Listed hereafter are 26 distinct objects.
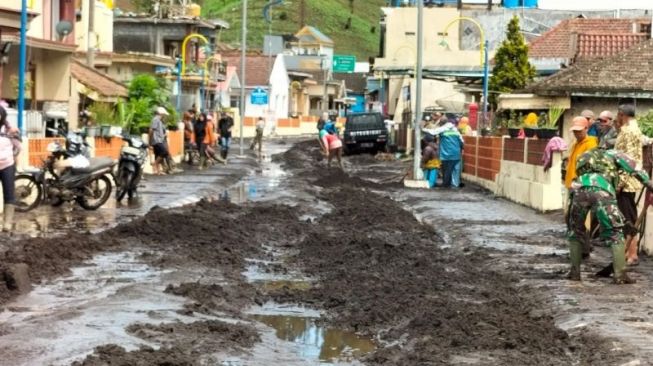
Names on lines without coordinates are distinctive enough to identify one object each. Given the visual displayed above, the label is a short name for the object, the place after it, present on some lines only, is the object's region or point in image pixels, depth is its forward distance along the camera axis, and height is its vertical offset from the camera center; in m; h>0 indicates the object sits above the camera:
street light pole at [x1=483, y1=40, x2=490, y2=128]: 44.69 +0.40
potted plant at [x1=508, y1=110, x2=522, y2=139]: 28.77 -0.57
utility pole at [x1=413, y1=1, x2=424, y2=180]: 33.44 -0.15
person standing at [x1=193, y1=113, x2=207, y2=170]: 41.03 -1.32
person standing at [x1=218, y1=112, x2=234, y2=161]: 46.00 -1.38
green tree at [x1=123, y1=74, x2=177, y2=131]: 37.38 -0.35
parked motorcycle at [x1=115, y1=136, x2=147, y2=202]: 23.70 -1.35
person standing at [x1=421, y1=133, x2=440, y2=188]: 32.91 -1.53
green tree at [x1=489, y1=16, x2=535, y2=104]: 49.47 +1.42
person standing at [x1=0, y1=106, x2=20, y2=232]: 16.70 -1.06
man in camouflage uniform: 12.81 -0.89
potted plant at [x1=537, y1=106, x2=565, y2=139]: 24.89 -0.44
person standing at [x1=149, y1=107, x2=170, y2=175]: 31.50 -1.05
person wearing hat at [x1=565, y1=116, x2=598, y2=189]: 14.98 -0.46
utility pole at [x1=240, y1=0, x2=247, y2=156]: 51.12 +0.69
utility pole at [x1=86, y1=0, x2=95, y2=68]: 40.66 +1.68
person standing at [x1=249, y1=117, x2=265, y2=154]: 59.53 -1.68
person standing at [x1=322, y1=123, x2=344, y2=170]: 42.44 -1.50
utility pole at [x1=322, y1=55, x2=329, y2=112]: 122.25 +0.41
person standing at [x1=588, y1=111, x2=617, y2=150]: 14.32 -0.33
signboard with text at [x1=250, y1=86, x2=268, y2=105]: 70.75 -0.12
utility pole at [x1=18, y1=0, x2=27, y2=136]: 24.33 +0.52
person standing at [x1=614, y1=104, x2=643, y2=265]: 14.21 -0.74
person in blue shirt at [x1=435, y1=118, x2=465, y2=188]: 31.30 -1.20
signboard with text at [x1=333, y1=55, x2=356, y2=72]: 120.00 +3.03
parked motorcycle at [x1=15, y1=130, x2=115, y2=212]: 19.94 -1.42
